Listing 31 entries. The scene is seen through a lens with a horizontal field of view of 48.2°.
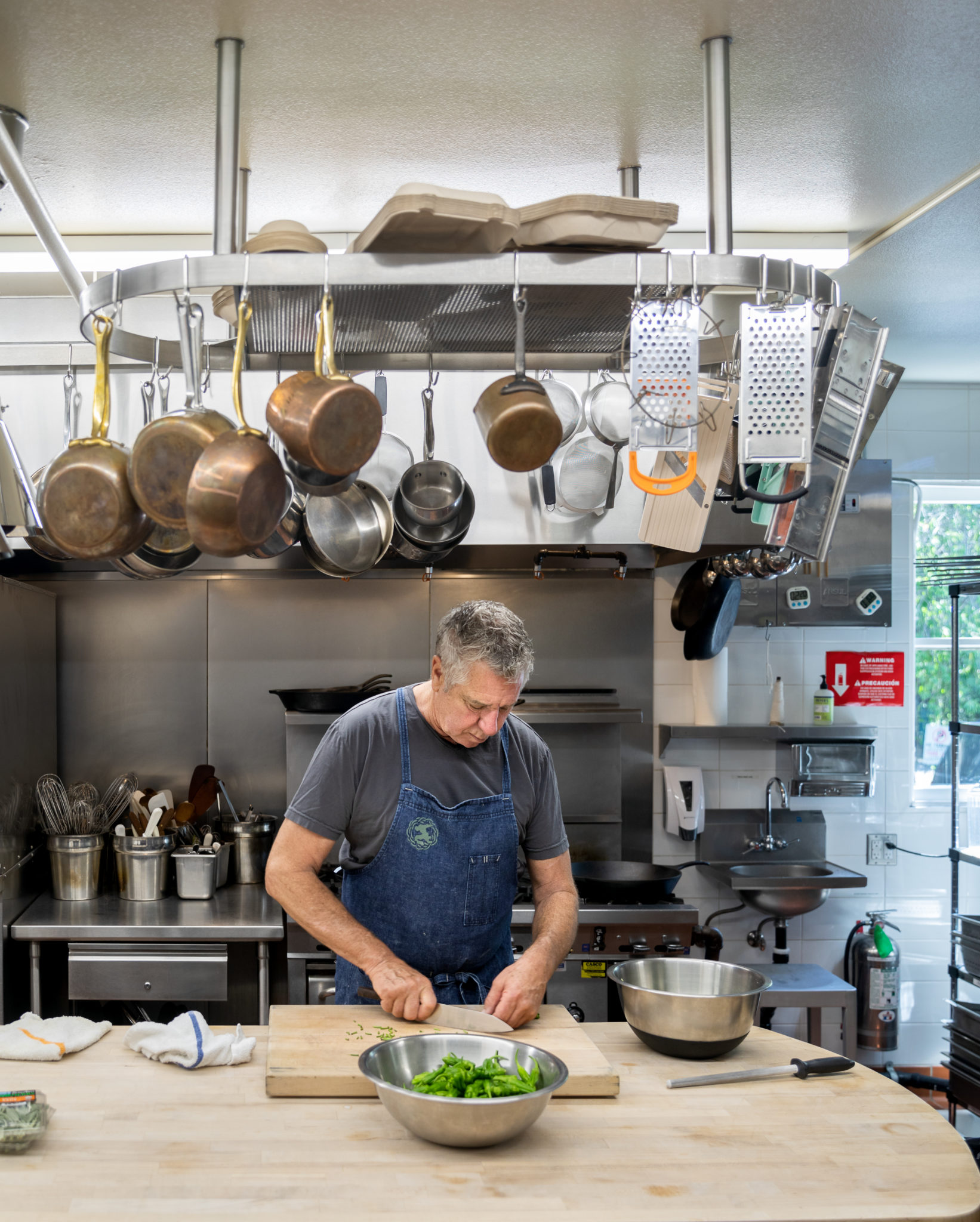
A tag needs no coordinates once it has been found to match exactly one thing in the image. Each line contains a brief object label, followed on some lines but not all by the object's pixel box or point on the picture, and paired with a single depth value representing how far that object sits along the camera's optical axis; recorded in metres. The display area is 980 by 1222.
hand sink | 4.20
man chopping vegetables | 2.34
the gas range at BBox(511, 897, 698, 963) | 3.69
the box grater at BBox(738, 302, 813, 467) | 1.96
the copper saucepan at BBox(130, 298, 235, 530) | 1.95
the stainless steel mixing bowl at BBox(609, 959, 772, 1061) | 2.03
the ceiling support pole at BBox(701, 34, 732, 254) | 2.15
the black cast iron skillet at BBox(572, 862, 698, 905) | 3.80
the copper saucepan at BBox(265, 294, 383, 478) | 1.85
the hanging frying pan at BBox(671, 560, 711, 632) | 4.32
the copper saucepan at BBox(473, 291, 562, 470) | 2.02
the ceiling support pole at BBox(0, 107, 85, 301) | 2.37
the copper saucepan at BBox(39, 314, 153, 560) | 1.99
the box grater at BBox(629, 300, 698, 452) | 1.96
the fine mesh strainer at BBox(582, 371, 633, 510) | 2.80
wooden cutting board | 1.87
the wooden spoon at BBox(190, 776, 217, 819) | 4.18
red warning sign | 4.78
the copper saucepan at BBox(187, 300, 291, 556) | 1.84
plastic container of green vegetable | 1.65
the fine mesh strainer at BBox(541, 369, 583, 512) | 2.69
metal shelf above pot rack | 1.92
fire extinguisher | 4.54
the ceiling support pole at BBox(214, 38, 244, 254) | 2.15
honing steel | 1.99
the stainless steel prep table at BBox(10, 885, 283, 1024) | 3.57
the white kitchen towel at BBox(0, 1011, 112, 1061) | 2.04
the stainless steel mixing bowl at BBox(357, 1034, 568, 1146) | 1.62
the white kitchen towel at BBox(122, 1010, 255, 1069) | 2.01
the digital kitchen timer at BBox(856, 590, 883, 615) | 4.54
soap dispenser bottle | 4.68
